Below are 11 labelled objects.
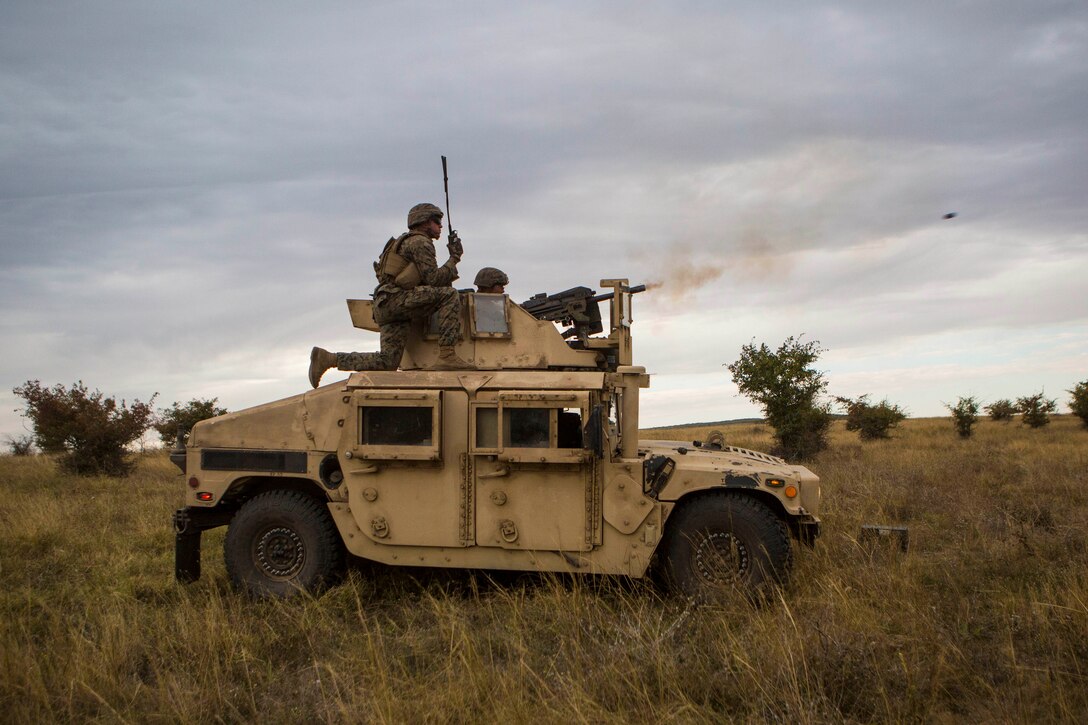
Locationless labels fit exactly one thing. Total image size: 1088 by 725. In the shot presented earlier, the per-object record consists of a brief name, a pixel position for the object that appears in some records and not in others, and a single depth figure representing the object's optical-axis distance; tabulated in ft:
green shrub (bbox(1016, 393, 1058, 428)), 92.02
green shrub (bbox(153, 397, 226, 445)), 66.54
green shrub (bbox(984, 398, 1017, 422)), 102.47
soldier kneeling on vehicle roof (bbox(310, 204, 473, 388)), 22.09
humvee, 20.29
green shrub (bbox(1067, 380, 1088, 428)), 85.87
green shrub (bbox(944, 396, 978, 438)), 81.61
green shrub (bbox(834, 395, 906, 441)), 79.36
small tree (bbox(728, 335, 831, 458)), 60.59
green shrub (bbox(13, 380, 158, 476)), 53.47
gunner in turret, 23.68
